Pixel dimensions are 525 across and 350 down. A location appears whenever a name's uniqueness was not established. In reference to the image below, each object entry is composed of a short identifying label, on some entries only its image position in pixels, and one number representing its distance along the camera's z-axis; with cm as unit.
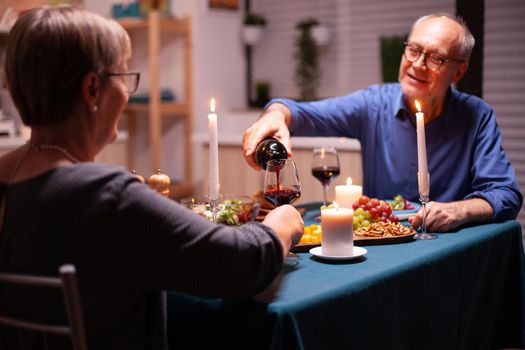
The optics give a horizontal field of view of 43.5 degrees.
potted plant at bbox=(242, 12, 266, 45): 514
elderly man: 238
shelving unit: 481
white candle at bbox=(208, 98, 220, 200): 164
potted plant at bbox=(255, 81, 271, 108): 520
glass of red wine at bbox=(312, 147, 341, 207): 224
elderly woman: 114
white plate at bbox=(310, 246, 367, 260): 155
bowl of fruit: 188
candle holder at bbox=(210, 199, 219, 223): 165
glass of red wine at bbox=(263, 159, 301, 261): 162
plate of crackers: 175
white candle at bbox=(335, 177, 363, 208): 205
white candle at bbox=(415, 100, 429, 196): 186
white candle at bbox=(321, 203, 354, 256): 155
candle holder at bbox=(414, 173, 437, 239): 186
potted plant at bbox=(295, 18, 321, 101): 489
